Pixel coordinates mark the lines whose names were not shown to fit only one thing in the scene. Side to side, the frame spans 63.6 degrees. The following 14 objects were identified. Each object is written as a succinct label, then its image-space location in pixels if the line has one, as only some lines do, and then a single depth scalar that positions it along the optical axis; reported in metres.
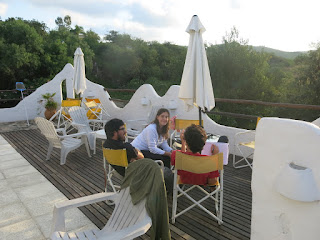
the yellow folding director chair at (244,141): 4.48
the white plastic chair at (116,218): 1.78
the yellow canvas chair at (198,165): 2.55
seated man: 2.73
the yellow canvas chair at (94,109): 7.10
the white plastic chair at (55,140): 4.56
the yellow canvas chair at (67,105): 7.05
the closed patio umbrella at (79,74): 7.61
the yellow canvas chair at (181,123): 4.54
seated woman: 3.36
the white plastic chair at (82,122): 5.22
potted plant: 8.51
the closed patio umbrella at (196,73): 3.85
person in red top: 2.72
